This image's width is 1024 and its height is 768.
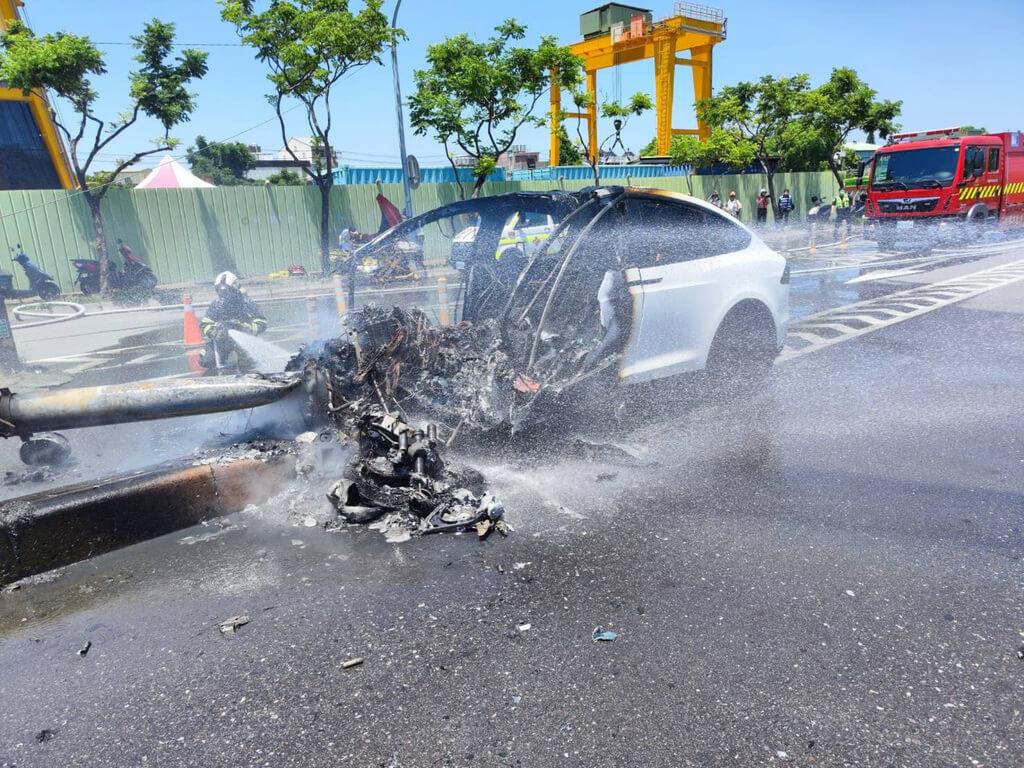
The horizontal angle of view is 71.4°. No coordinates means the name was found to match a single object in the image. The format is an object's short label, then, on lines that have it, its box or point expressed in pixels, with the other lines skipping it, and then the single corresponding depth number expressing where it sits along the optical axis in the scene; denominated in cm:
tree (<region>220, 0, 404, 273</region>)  1580
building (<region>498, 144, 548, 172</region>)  4741
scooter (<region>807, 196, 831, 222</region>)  2897
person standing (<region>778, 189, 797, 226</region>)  2708
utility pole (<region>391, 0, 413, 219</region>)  1653
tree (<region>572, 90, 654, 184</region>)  2294
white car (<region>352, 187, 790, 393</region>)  447
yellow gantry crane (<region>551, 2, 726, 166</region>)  3800
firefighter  720
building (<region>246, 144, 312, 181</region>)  5758
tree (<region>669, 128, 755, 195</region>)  2802
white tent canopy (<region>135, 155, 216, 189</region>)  2131
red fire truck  1839
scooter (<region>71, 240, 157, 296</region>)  1559
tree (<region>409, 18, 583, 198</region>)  1797
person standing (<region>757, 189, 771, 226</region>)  2839
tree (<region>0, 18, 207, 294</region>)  1378
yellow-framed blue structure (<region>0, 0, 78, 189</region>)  1895
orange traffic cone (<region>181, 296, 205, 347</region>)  946
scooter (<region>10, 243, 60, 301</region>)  1500
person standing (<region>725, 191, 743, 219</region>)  2305
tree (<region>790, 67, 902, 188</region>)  2827
